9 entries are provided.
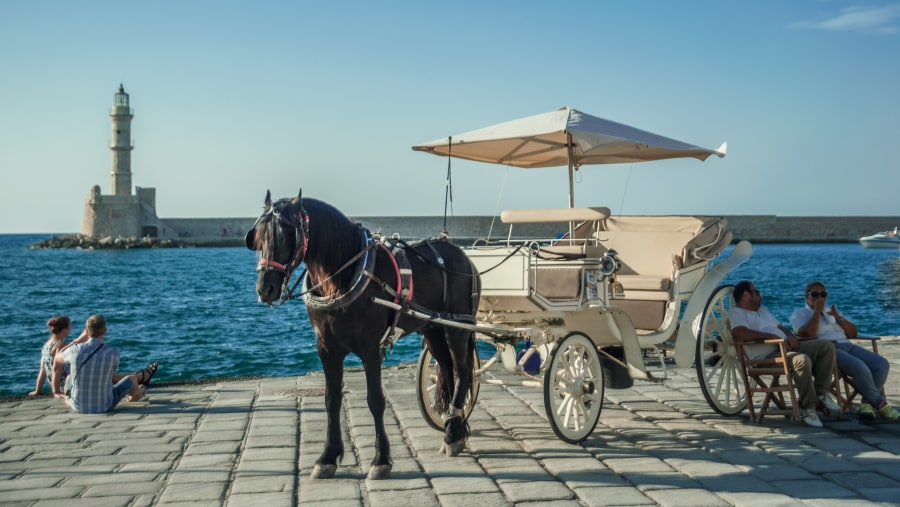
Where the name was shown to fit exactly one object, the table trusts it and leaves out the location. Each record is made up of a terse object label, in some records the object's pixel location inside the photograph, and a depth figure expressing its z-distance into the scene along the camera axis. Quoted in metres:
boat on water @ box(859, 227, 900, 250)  88.50
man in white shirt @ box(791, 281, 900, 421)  7.32
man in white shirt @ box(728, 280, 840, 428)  7.29
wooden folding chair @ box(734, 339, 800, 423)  7.26
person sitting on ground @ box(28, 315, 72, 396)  9.34
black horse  5.60
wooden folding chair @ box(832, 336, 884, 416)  7.46
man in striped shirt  8.10
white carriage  6.86
